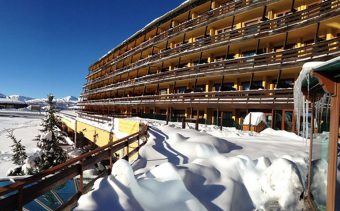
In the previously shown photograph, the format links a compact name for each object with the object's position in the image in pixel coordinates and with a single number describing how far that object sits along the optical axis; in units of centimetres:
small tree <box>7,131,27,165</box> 2233
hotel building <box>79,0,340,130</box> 2052
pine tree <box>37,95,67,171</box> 1995
